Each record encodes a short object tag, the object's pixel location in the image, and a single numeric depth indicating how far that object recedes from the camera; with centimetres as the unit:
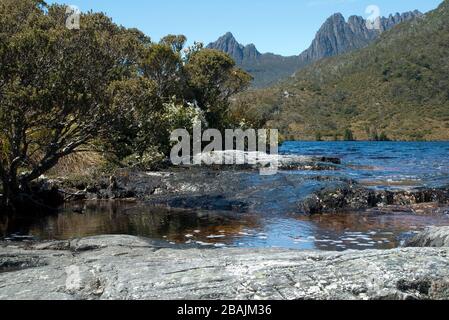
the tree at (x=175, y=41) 4466
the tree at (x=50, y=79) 1433
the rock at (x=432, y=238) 898
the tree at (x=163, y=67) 3844
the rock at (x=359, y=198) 1895
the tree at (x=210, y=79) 4384
